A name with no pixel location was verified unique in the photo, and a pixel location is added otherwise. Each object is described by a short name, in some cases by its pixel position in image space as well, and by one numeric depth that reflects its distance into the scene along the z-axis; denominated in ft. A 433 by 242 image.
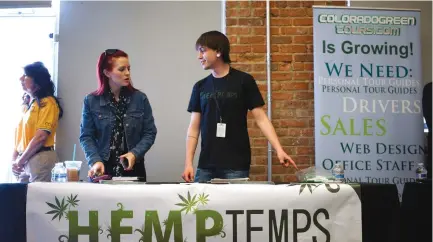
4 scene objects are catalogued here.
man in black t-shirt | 7.36
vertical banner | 10.46
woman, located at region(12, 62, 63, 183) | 9.84
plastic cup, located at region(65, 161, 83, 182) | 6.31
